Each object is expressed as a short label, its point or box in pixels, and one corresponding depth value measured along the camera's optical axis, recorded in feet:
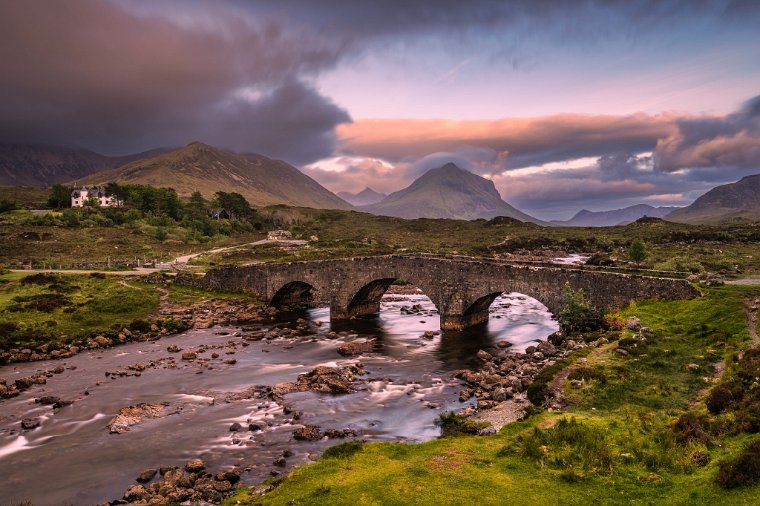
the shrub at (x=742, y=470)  39.78
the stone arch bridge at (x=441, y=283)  116.37
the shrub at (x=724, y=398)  57.36
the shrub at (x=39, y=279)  185.16
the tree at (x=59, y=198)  464.65
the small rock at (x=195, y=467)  67.10
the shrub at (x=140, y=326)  156.97
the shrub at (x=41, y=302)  156.77
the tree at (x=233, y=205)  533.96
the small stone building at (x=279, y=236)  425.69
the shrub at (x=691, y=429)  51.82
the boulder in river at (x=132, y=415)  83.61
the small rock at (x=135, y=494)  59.31
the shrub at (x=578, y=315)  115.96
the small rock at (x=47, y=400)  95.25
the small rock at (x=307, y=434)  76.74
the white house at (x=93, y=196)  472.44
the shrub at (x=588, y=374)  77.66
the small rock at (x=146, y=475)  65.72
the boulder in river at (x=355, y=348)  132.57
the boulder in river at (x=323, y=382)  100.63
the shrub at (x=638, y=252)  206.56
